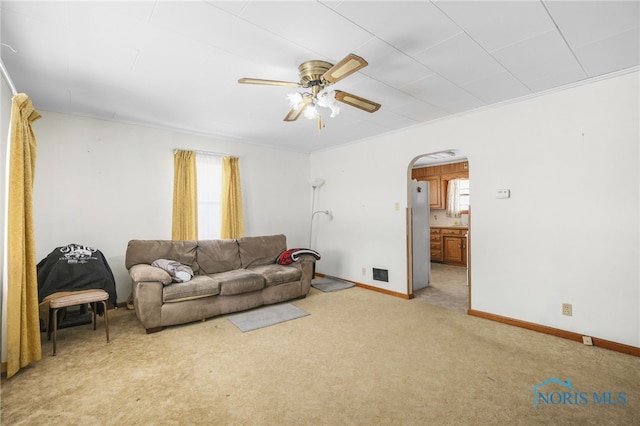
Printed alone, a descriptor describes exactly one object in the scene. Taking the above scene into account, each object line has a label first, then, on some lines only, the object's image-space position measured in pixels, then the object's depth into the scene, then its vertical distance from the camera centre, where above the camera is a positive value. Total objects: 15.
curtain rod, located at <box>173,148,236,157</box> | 4.65 +1.01
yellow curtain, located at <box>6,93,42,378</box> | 2.33 -0.32
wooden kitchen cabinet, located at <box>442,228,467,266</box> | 7.17 -0.87
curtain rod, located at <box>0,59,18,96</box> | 2.50 +1.22
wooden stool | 2.72 -0.81
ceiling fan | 2.49 +1.02
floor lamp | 5.96 +0.36
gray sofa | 3.22 -0.82
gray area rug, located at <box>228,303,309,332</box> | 3.44 -1.28
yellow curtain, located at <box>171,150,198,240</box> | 4.54 +0.26
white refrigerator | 5.03 -0.40
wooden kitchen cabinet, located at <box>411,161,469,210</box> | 7.42 +0.86
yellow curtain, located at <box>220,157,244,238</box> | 5.05 +0.21
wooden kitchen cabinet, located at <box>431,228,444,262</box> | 7.58 -0.87
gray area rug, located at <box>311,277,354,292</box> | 5.05 -1.28
